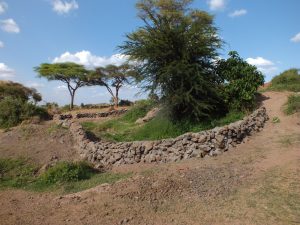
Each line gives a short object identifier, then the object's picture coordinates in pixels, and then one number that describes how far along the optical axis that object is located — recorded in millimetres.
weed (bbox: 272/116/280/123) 11854
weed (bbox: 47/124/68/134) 13352
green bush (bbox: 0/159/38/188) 9125
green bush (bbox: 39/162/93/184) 8945
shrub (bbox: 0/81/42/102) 30609
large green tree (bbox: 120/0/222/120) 12578
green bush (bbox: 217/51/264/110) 13211
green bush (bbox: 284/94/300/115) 12273
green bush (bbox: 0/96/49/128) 18359
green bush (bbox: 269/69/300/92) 15866
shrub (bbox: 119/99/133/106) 40572
